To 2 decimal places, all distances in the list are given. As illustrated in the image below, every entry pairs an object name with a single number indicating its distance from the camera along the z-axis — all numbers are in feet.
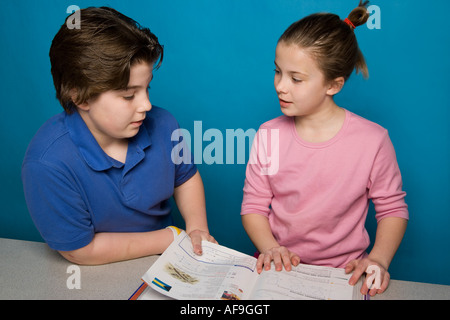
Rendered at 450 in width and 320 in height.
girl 3.58
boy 3.23
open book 2.83
